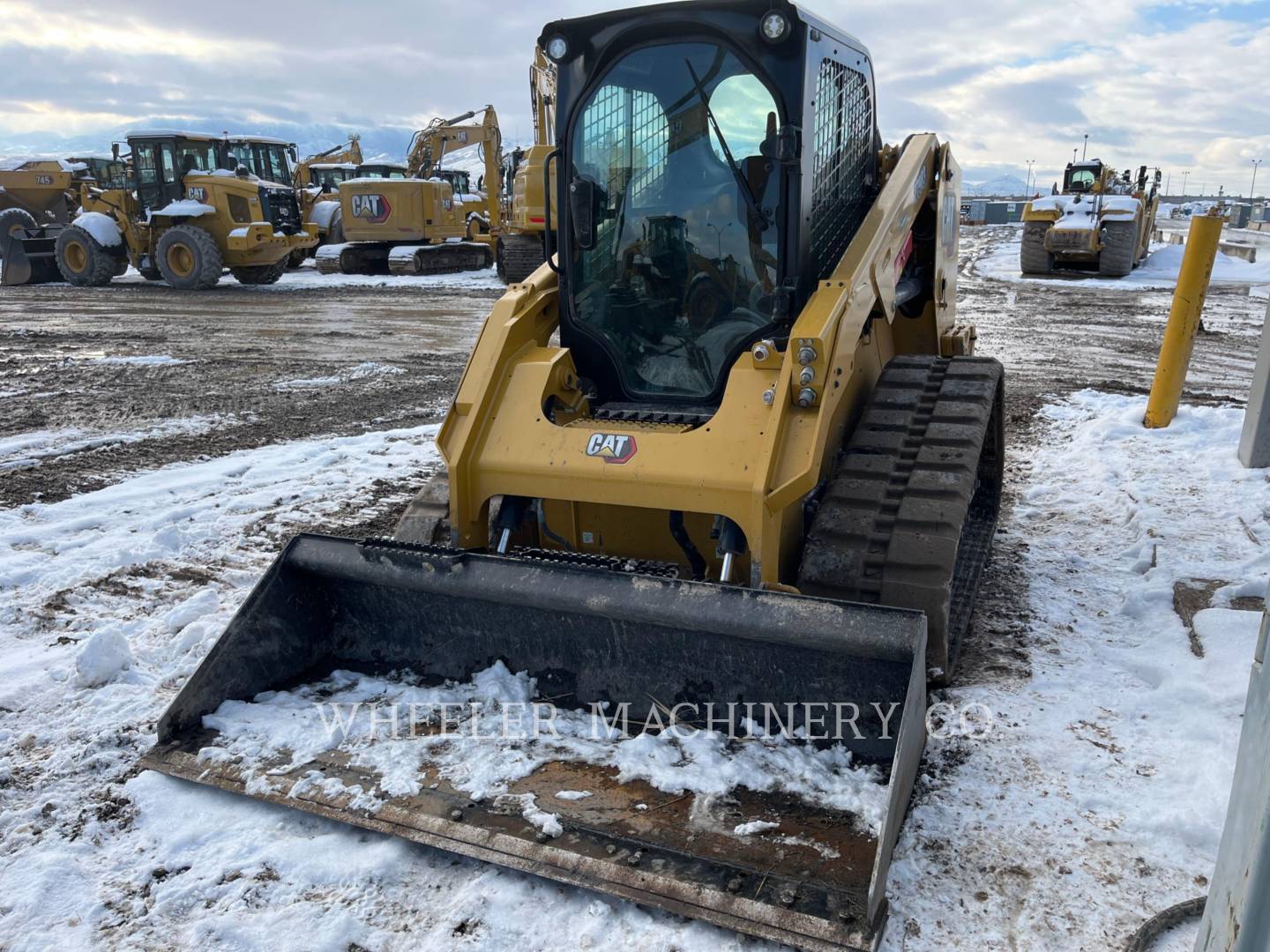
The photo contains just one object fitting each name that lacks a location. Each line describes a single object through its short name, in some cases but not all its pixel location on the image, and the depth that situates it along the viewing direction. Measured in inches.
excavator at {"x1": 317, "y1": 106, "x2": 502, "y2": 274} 859.4
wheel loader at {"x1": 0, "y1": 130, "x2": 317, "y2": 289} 769.6
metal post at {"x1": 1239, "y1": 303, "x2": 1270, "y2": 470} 220.7
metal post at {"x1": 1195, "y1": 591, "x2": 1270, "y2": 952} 50.9
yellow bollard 259.3
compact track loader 104.3
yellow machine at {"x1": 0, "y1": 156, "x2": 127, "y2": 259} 905.5
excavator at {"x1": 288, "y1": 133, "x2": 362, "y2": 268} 935.0
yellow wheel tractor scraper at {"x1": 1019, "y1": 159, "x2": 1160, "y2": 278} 809.5
